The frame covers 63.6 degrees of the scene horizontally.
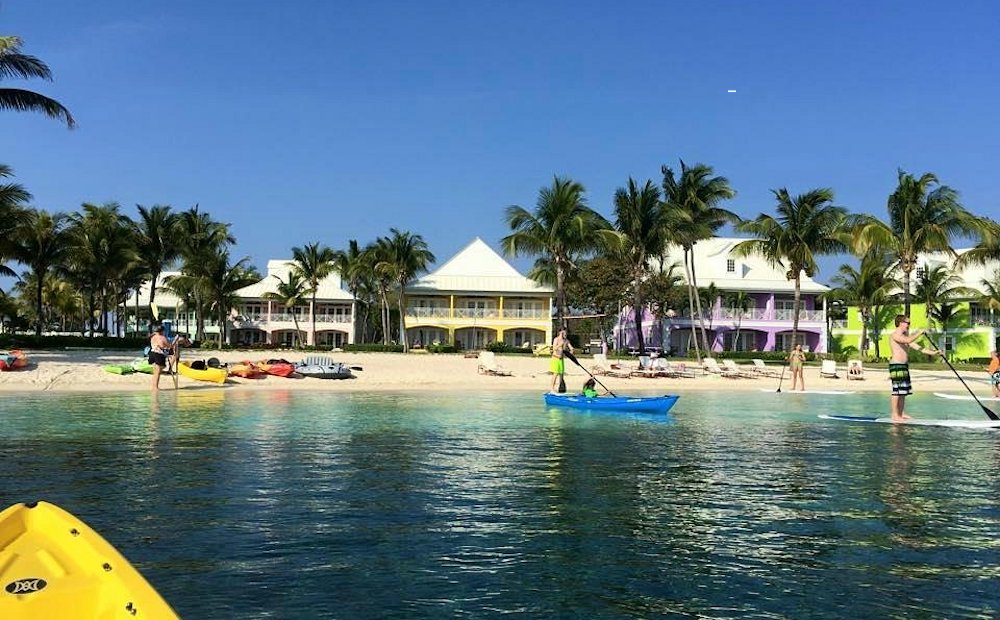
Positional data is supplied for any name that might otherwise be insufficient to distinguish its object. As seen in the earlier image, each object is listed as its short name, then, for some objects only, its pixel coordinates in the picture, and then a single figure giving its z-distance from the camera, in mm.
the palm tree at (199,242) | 58281
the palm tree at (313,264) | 62062
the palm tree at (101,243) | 51062
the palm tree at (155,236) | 54969
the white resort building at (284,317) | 66812
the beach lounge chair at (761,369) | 38806
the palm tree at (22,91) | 30000
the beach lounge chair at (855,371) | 38219
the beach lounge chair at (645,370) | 36281
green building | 57969
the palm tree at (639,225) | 47838
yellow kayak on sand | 29141
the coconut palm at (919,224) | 39500
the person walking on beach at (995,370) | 24531
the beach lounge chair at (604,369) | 36219
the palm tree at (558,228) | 48000
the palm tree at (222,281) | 60250
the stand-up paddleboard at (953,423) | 17422
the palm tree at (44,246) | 46969
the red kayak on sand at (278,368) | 31562
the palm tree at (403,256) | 60000
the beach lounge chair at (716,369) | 37031
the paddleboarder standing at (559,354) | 23125
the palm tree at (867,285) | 56250
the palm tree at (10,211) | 39906
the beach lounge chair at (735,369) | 37234
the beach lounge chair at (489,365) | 36656
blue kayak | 19609
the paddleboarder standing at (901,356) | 16562
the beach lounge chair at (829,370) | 38219
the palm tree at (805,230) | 47094
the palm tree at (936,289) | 57688
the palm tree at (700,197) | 49750
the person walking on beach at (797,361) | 30578
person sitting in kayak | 20438
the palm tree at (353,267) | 61781
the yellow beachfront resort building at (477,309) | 60500
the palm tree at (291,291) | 63750
